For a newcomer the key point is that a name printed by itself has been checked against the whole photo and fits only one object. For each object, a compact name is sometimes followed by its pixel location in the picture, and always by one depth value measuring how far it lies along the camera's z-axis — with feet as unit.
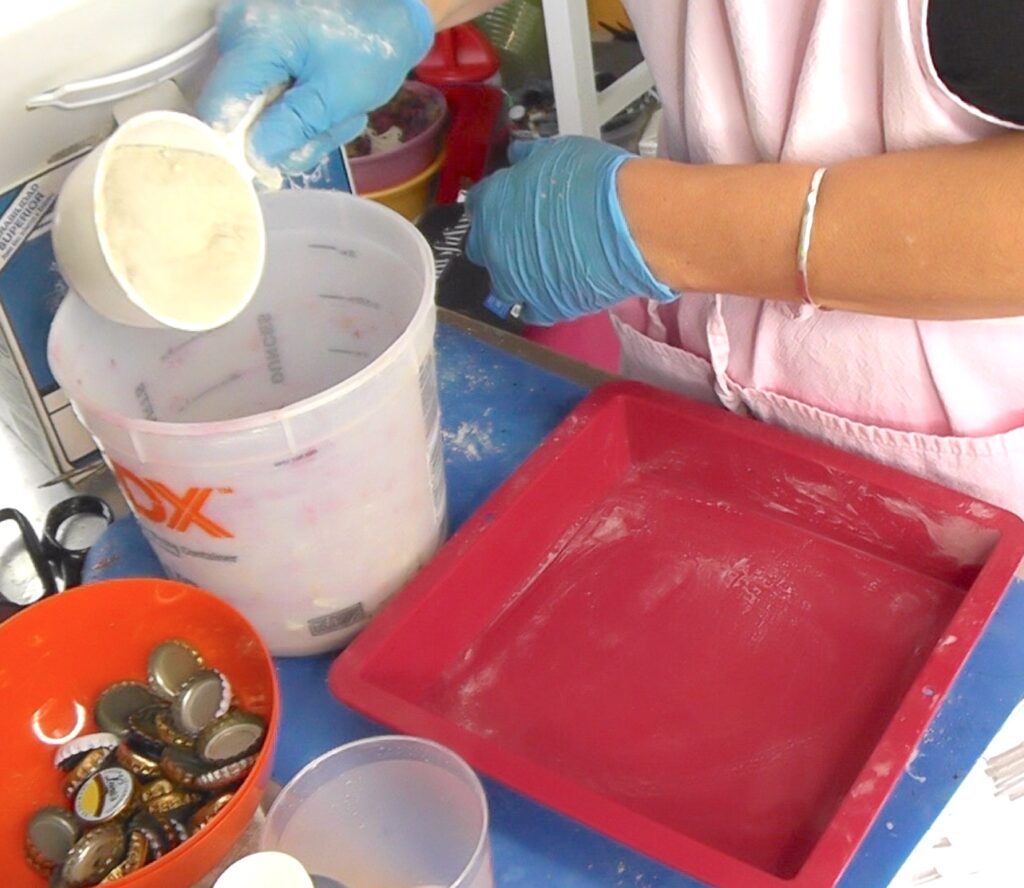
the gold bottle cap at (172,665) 2.03
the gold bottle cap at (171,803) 1.85
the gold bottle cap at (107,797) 1.86
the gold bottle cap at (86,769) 1.94
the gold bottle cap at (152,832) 1.76
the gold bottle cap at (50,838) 1.86
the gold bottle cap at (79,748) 1.98
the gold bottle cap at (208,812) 1.74
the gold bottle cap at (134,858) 1.74
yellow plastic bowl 4.24
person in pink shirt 1.93
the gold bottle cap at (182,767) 1.88
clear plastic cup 1.79
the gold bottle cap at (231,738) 1.87
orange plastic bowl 1.95
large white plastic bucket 1.87
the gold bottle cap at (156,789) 1.88
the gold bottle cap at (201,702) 1.94
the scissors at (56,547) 2.52
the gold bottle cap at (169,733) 1.93
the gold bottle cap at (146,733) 1.97
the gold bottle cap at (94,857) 1.79
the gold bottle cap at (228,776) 1.81
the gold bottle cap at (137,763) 1.94
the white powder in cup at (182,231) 1.86
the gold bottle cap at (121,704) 2.03
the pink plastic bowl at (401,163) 4.06
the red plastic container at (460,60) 4.60
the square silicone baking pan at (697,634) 1.94
